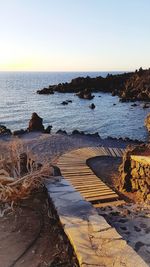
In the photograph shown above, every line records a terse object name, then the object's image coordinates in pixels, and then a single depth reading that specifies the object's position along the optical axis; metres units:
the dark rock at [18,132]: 11.32
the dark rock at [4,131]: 11.69
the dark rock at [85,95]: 30.02
